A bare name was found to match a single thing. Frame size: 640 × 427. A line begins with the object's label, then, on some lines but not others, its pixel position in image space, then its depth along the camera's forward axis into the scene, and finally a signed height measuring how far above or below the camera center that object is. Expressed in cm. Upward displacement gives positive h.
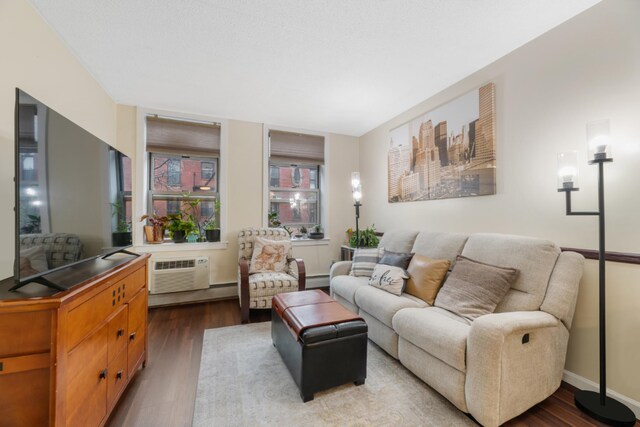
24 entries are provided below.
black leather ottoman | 169 -94
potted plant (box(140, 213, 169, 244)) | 340 -18
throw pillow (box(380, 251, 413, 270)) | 258 -46
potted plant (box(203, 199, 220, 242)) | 365 -18
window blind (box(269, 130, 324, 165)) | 404 +106
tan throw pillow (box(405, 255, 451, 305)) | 224 -57
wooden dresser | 97 -58
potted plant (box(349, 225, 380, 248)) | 368 -37
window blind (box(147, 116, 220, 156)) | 345 +107
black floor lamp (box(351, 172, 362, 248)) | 376 +38
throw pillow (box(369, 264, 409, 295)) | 238 -61
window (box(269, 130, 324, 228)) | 410 +62
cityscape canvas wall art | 243 +68
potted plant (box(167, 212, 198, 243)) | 349 -17
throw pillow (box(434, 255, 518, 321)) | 183 -55
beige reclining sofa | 142 -76
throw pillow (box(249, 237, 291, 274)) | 333 -54
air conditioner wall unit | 325 -76
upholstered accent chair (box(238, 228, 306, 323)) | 290 -77
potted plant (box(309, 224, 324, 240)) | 423 -32
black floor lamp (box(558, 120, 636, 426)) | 150 -62
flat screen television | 113 +11
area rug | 154 -121
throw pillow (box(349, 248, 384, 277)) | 294 -54
